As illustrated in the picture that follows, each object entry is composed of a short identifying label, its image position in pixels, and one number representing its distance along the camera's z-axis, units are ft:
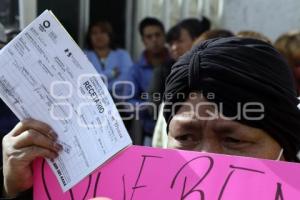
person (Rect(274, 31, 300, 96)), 10.88
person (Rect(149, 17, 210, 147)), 12.67
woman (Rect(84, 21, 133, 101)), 17.15
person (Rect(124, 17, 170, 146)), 14.32
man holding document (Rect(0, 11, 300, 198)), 4.40
